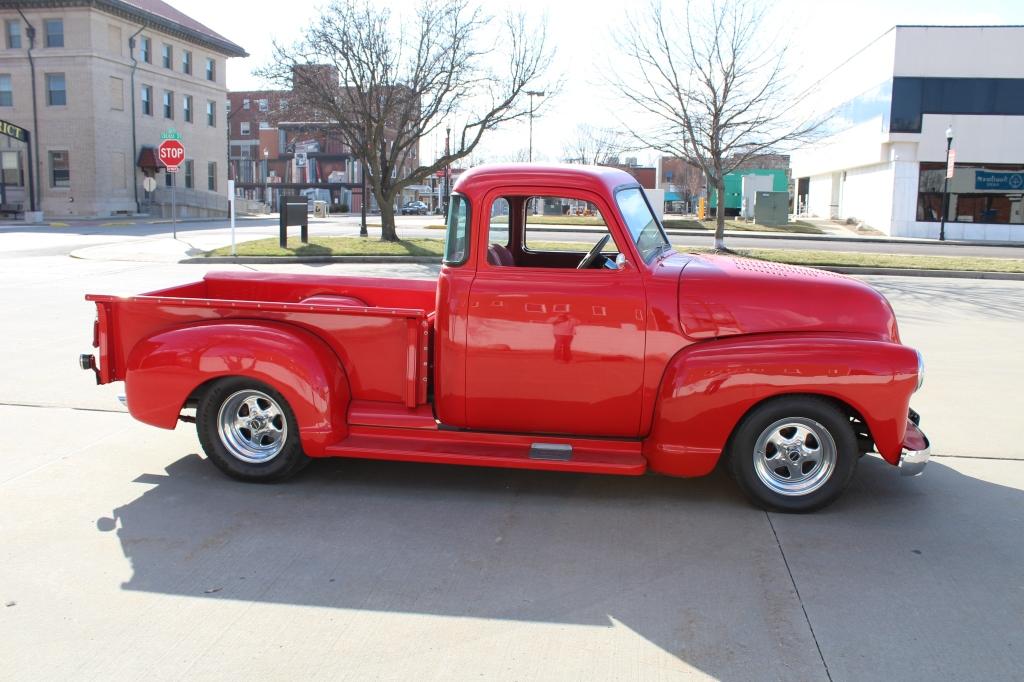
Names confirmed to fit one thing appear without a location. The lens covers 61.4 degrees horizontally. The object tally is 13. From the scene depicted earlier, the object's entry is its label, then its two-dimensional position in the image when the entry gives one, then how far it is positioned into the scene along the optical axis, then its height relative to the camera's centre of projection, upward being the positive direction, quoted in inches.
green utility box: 1705.2 +27.1
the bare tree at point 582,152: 2171.8 +173.9
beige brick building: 1753.2 +218.0
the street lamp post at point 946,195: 1360.7 +56.2
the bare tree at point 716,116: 920.9 +115.0
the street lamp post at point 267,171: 3321.9 +154.0
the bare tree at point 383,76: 955.3 +153.7
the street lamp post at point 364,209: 1150.5 +4.2
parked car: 2864.2 +15.5
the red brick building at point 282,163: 3225.9 +186.0
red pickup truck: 189.8 -34.0
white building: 1460.4 +174.2
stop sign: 1027.3 +65.3
